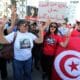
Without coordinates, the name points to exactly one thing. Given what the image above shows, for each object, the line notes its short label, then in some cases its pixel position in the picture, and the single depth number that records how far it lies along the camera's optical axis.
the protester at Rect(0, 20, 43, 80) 1.86
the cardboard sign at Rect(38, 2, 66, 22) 2.07
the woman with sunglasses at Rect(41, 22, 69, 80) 2.00
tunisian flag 1.95
